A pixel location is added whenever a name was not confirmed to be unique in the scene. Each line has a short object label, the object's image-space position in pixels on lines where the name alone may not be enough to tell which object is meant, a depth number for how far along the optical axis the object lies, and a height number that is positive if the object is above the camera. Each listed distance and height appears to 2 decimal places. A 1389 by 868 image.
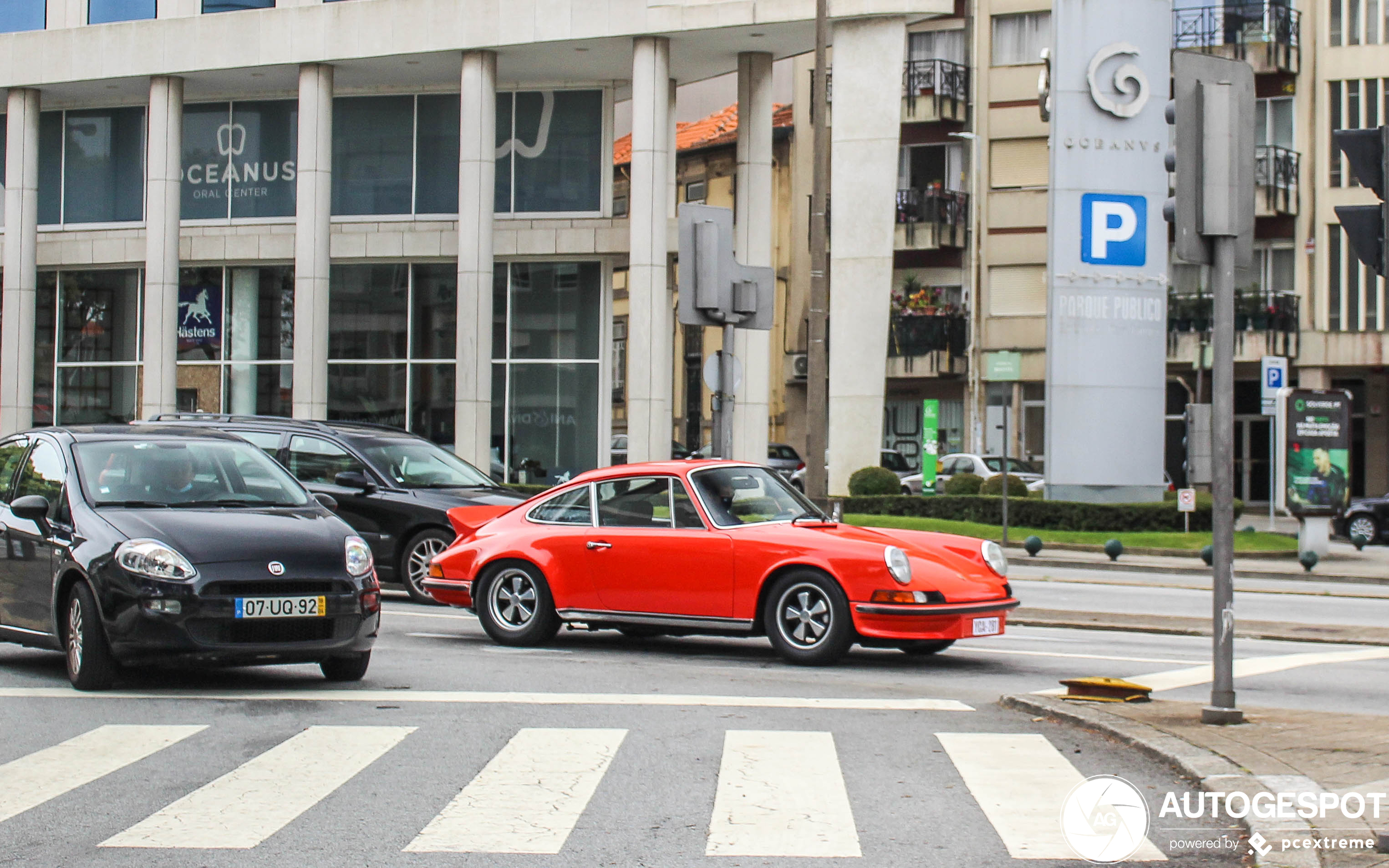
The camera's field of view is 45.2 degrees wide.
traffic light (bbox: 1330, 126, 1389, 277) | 7.25 +1.10
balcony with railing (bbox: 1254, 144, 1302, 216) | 45.06 +7.10
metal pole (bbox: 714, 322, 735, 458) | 16.36 +0.36
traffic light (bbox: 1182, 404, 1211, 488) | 28.45 +0.00
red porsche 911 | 11.16 -0.93
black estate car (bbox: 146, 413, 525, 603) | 16.28 -0.46
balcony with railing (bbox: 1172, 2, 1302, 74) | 45.31 +11.22
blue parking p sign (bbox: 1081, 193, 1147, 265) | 31.25 +3.94
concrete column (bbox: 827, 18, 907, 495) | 32.31 +4.27
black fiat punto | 9.41 -0.74
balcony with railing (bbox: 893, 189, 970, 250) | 50.59 +6.70
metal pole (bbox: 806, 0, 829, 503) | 23.91 +1.94
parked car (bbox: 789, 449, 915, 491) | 42.94 -0.70
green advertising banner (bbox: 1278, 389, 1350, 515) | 26.53 -0.13
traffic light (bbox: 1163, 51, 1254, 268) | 8.66 +1.48
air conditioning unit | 54.31 +2.30
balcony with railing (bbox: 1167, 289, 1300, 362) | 44.75 +3.20
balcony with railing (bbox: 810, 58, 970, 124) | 50.78 +10.60
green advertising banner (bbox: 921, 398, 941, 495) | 38.44 -0.04
